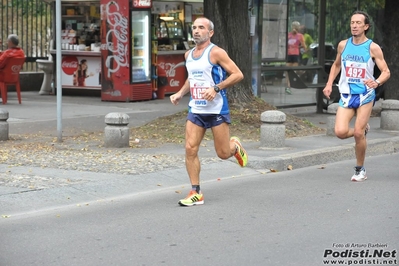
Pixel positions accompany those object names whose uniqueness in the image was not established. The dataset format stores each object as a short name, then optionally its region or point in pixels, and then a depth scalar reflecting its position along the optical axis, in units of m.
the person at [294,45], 17.91
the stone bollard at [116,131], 11.87
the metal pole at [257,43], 16.83
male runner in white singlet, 8.41
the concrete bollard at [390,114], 14.70
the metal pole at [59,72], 12.07
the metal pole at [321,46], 18.28
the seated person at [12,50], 18.14
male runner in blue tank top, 9.83
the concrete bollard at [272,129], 12.02
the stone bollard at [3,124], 12.48
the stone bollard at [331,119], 13.73
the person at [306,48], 18.12
